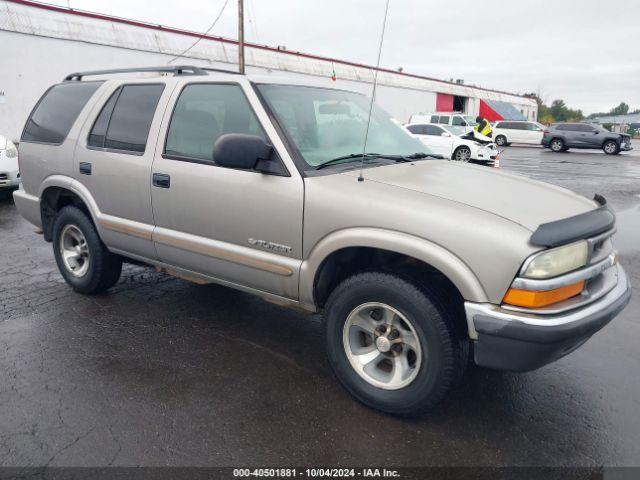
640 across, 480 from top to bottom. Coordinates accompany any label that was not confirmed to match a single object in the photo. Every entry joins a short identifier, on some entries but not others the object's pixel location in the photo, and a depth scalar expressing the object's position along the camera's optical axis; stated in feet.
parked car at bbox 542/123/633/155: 82.84
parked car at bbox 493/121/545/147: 100.27
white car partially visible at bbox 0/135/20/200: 27.43
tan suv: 7.86
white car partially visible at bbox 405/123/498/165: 56.18
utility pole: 66.64
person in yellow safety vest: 52.81
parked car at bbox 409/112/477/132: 86.79
